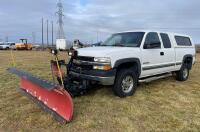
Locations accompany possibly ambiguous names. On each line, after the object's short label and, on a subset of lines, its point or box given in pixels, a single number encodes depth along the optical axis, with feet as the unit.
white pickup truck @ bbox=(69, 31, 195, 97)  12.36
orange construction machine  105.90
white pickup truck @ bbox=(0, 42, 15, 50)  108.72
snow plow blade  9.65
